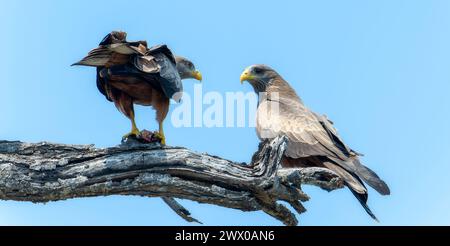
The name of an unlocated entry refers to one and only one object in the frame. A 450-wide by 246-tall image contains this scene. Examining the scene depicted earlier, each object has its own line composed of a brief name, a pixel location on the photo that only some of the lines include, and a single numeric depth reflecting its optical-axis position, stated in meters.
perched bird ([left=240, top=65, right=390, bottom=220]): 15.47
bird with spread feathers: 14.18
